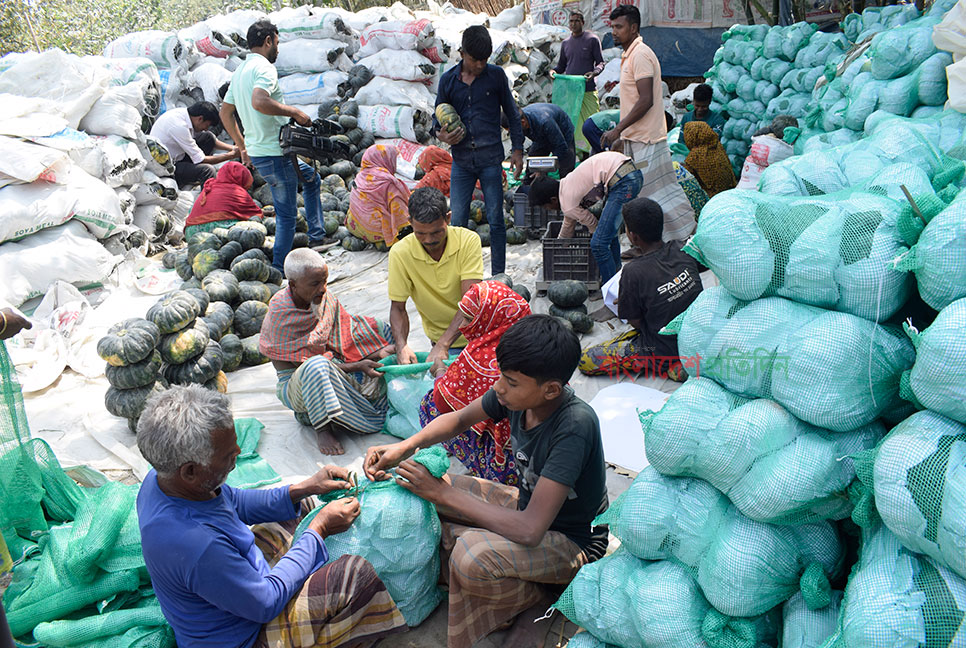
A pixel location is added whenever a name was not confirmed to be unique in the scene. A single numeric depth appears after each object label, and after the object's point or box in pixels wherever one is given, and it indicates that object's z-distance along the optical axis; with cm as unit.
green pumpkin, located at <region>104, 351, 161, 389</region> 395
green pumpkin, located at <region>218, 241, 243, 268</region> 579
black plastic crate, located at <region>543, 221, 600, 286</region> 535
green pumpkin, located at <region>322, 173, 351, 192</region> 816
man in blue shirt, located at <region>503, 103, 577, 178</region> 644
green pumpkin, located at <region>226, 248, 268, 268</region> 568
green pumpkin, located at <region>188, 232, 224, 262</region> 588
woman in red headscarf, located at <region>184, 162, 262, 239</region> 625
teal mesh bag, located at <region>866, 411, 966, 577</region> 140
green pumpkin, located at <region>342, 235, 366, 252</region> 701
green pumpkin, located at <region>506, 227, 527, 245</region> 672
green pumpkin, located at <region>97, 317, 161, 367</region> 387
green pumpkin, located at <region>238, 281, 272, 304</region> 528
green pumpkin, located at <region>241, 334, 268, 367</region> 481
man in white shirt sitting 785
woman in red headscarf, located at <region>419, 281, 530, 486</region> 314
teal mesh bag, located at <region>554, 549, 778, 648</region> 187
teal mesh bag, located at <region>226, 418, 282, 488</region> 337
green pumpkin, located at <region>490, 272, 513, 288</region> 498
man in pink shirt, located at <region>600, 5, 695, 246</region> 548
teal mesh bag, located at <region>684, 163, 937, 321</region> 174
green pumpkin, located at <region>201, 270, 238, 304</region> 507
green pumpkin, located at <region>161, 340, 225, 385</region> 415
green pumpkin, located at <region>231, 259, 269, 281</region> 553
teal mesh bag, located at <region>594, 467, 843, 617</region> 180
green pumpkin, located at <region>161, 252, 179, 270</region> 658
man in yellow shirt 369
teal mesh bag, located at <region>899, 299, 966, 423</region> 144
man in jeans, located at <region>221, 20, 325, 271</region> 563
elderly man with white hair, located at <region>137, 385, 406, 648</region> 188
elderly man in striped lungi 365
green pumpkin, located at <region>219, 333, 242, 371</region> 466
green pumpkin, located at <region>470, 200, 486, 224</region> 681
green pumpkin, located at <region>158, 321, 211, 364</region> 408
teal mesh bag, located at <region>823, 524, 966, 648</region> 142
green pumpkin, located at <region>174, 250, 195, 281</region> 611
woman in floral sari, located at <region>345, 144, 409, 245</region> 666
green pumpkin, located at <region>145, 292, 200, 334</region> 405
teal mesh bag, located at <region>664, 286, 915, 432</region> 171
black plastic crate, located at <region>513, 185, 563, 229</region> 678
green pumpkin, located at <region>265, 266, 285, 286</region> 579
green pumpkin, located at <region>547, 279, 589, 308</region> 495
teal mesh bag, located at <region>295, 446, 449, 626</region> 244
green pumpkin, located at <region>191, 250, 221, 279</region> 569
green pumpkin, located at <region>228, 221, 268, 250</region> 599
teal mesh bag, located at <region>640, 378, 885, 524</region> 174
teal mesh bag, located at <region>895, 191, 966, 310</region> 153
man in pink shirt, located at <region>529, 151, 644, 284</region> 515
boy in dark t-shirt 220
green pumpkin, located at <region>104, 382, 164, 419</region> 398
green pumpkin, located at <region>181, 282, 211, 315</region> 453
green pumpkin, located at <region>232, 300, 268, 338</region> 504
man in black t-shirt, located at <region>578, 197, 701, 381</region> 405
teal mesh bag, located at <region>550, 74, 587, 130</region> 887
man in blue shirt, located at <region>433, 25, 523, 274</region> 525
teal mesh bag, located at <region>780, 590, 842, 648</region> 171
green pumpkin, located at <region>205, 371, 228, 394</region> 431
